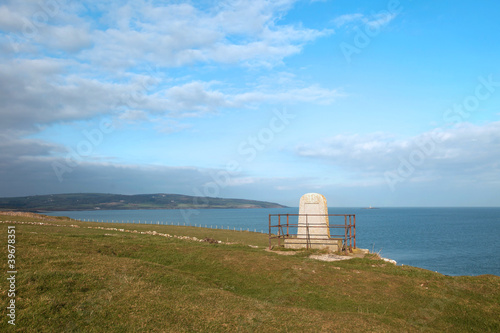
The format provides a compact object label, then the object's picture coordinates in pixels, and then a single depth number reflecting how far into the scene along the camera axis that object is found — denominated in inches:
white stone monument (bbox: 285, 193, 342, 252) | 1040.8
